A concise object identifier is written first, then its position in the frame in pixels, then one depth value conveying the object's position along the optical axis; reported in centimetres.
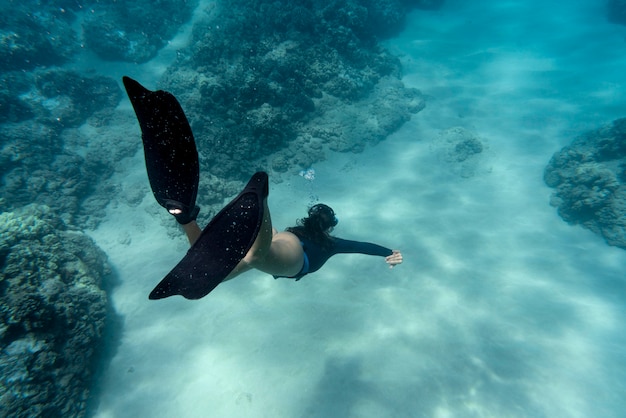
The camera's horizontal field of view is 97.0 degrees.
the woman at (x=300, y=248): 264
